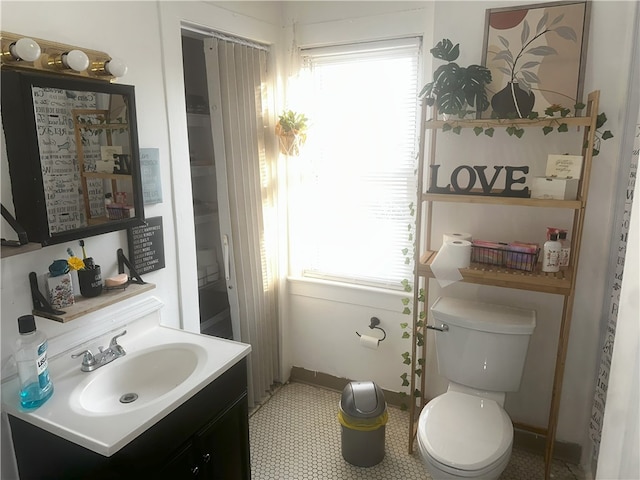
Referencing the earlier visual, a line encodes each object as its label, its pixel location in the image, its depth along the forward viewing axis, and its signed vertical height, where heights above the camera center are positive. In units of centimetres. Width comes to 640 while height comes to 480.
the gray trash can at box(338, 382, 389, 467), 222 -133
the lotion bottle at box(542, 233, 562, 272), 195 -44
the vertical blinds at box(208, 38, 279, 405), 229 -19
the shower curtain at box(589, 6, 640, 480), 79 -43
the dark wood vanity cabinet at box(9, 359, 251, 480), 129 -91
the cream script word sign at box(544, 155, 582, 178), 186 -5
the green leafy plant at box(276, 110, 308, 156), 247 +13
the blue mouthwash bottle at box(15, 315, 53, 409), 135 -62
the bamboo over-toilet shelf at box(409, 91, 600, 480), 183 -51
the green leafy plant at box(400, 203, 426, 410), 237 -87
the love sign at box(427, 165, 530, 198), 199 -13
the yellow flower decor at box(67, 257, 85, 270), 147 -35
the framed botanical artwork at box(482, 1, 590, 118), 196 +44
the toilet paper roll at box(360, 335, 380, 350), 262 -108
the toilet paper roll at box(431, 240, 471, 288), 208 -50
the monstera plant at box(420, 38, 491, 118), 201 +31
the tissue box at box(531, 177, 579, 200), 189 -15
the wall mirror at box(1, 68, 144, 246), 132 +1
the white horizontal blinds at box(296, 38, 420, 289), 244 -1
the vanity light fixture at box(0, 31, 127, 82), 126 +30
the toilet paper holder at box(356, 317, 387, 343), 266 -101
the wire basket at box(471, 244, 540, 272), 204 -48
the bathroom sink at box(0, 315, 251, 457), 126 -75
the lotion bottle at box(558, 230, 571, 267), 200 -44
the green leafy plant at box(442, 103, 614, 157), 186 +12
